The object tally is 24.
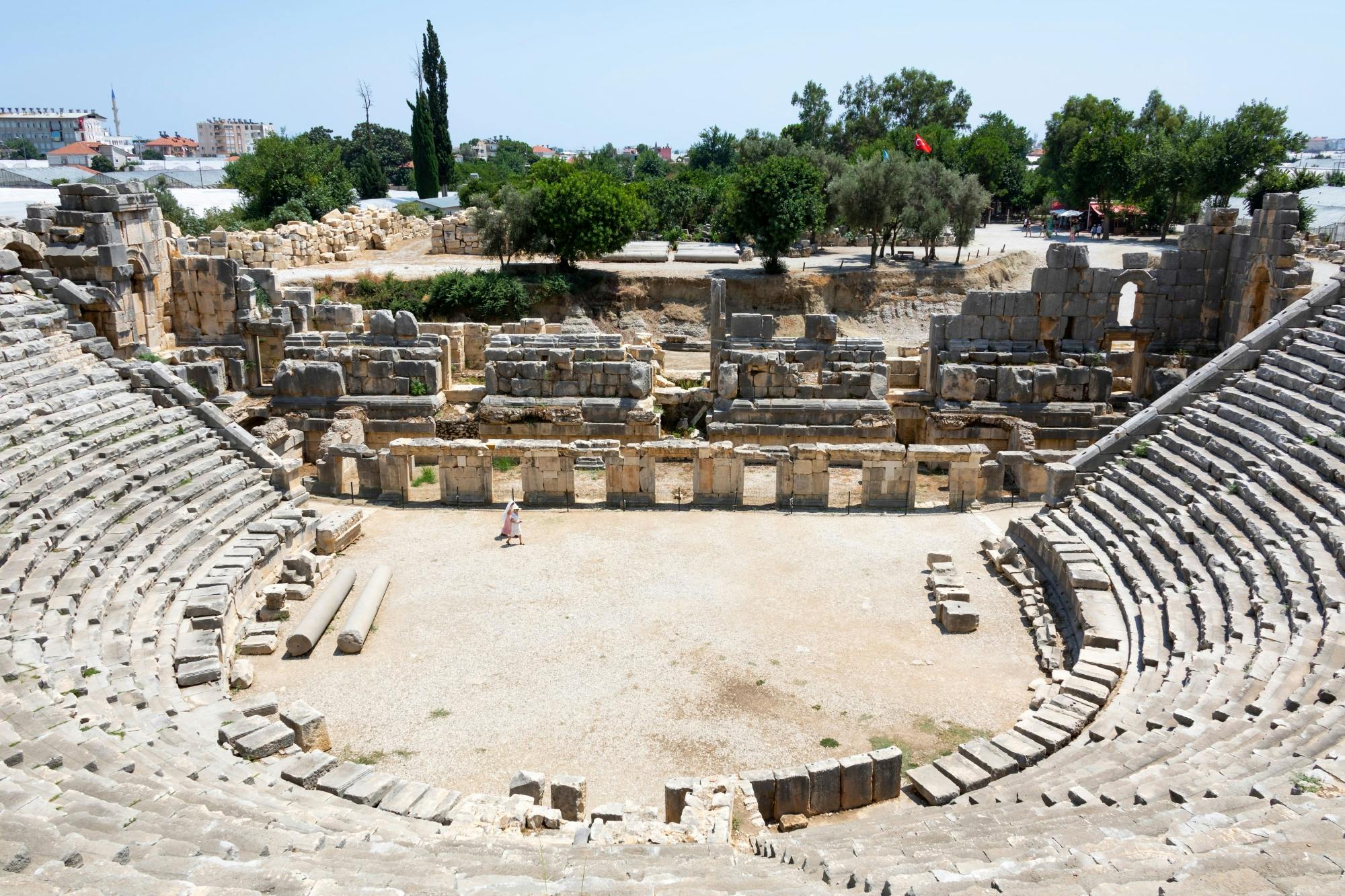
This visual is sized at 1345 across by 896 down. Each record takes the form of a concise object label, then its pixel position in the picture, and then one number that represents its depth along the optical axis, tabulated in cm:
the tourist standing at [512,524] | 1677
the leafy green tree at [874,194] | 4247
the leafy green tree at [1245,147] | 4609
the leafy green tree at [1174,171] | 4731
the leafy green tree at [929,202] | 4253
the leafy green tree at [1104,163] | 5241
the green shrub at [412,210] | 5016
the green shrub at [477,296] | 3628
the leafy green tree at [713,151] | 9894
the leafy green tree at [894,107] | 7500
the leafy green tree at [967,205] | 4397
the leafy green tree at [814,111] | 7362
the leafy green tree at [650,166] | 9494
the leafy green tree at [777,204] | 4031
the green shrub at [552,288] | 3822
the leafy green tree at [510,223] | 3875
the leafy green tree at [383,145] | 9050
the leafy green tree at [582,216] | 3844
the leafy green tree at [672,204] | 5516
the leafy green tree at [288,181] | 4666
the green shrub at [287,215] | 4388
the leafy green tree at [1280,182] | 4609
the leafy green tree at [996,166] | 6400
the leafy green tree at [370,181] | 6425
